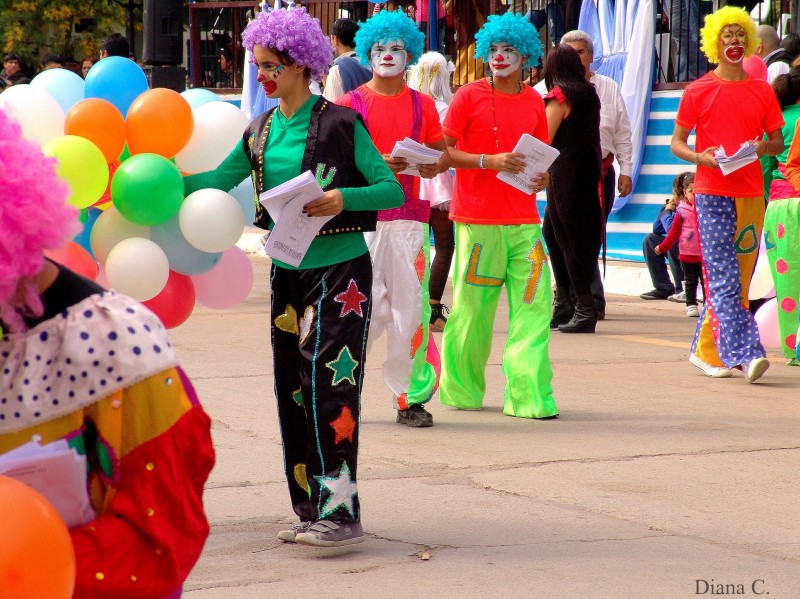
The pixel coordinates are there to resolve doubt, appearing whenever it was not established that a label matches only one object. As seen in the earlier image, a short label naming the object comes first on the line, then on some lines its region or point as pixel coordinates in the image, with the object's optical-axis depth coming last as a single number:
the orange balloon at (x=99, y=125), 10.15
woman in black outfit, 20.31
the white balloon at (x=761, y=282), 18.23
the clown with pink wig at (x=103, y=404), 4.12
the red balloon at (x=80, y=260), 9.38
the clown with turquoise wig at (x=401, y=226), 13.30
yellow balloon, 9.59
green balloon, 9.84
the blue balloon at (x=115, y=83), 10.87
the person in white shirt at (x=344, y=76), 16.84
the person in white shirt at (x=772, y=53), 22.31
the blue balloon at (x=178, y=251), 10.20
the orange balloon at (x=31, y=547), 3.64
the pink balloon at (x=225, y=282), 10.79
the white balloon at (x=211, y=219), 9.81
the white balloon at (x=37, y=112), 10.09
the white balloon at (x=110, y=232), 10.15
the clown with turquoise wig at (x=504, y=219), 14.02
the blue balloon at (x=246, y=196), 10.78
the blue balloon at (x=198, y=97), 11.24
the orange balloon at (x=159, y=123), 10.29
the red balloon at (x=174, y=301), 10.45
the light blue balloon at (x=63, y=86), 10.71
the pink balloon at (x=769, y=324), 17.86
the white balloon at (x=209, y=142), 10.56
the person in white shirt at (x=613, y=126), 21.61
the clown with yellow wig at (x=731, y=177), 16.16
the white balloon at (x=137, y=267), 9.84
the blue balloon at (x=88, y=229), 10.27
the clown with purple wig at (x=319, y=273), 9.27
